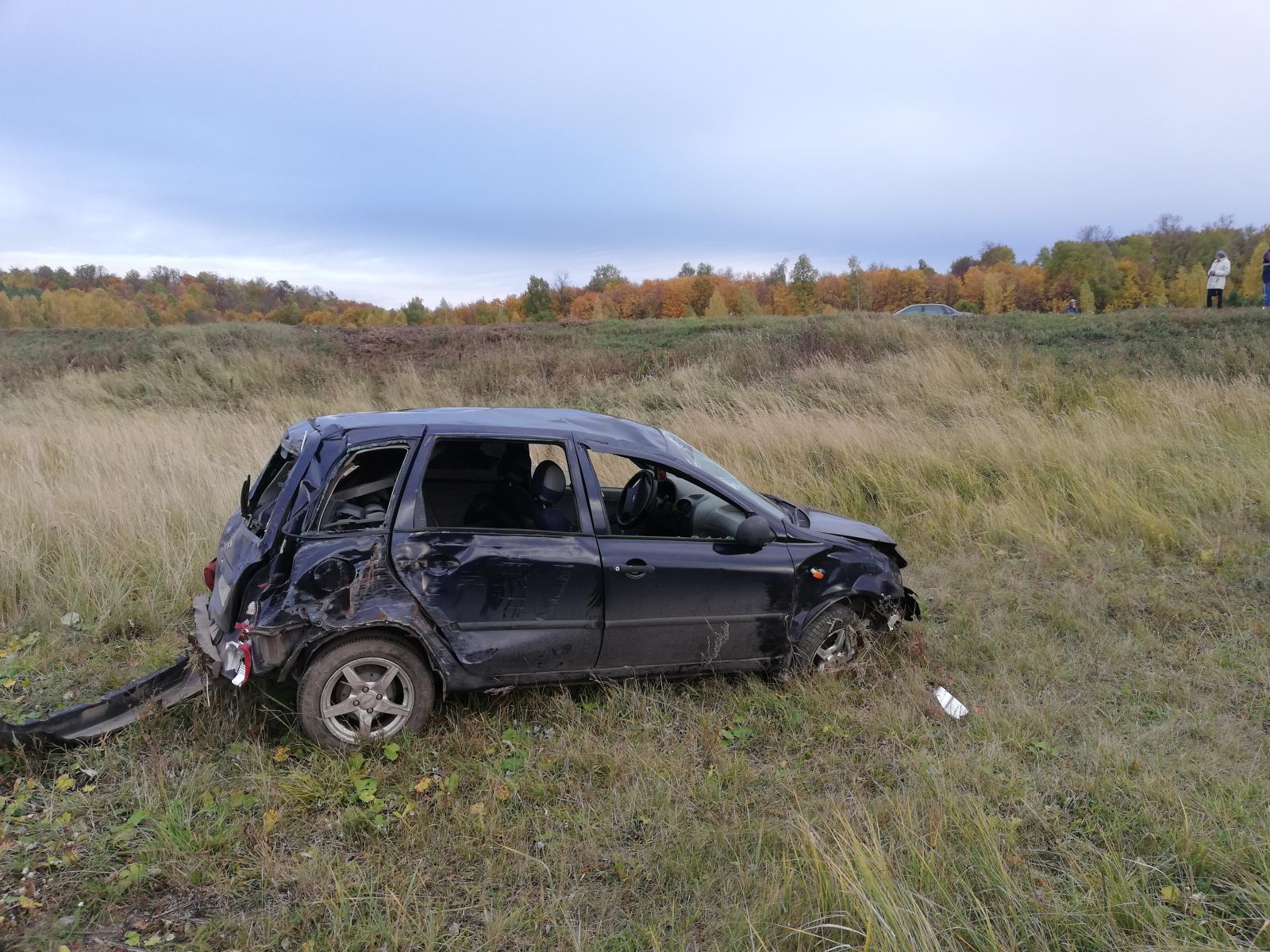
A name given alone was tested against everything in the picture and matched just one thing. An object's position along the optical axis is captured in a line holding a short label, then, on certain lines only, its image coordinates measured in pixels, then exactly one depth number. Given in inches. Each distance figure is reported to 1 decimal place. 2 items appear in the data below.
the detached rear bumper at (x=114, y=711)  140.2
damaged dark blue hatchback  139.4
